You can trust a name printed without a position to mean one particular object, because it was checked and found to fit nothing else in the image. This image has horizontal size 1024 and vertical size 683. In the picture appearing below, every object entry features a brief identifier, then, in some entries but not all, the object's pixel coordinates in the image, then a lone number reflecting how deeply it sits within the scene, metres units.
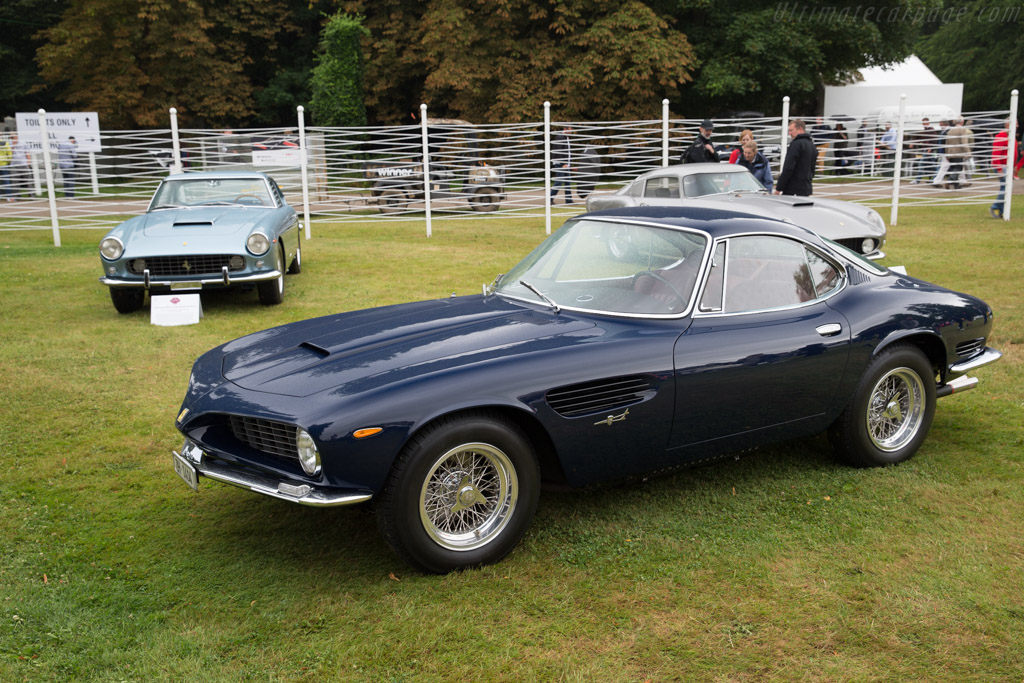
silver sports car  10.25
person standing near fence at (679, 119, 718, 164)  14.57
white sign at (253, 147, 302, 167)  18.09
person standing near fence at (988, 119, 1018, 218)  17.02
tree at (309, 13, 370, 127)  27.06
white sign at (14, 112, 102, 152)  20.73
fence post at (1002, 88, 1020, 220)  15.66
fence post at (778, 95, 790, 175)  16.41
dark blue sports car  3.55
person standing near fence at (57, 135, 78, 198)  22.06
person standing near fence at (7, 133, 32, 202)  21.40
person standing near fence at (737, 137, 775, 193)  13.41
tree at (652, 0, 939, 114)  31.14
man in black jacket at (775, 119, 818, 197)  12.80
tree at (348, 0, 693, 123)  29.23
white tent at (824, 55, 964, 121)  32.25
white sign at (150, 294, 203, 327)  8.50
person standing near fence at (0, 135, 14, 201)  19.56
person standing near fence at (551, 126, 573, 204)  16.98
